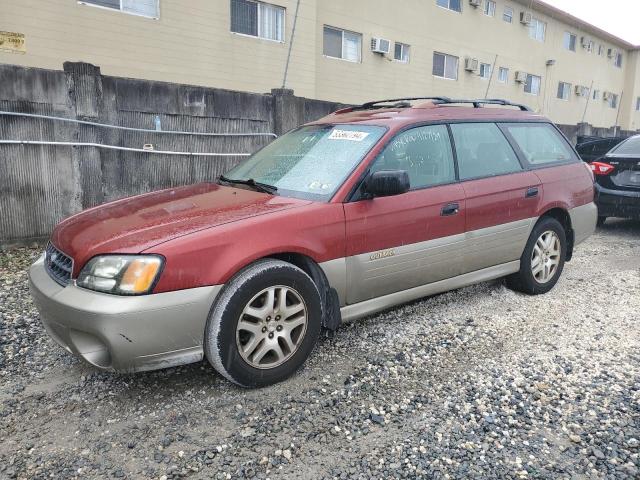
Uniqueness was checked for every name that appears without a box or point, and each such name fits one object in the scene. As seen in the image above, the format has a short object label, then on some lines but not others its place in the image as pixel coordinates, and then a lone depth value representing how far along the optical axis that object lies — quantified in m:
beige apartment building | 9.24
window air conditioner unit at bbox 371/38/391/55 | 14.94
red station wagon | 2.55
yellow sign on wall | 8.49
